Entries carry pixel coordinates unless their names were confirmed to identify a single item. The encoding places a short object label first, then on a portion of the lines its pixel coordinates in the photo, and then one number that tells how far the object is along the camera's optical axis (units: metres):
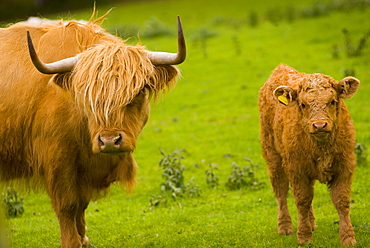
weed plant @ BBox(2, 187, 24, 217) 16.60
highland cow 9.89
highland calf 10.35
